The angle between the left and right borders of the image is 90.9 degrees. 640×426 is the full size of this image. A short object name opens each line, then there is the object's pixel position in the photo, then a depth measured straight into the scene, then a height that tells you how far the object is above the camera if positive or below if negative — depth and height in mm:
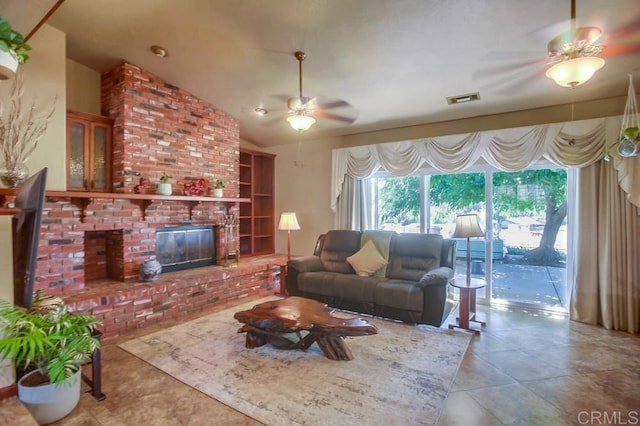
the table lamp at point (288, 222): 5258 -155
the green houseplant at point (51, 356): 1818 -897
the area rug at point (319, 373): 2088 -1302
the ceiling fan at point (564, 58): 2043 +1434
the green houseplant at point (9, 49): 1585 +849
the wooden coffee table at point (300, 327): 2619 -955
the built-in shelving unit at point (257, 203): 6027 +187
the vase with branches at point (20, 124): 2809 +846
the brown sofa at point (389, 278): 3508 -837
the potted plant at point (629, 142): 3064 +701
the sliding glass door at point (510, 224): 4074 -158
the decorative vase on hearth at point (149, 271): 3830 -709
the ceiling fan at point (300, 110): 3152 +1037
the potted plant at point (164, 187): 4094 +333
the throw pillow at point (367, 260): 4207 -644
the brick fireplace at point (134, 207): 3403 +69
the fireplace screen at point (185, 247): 4410 -507
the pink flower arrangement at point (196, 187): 4465 +363
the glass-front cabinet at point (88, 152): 3719 +745
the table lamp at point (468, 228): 3408 -163
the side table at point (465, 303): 3410 -991
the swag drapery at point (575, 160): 3406 +692
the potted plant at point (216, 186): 4836 +410
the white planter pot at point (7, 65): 1596 +767
